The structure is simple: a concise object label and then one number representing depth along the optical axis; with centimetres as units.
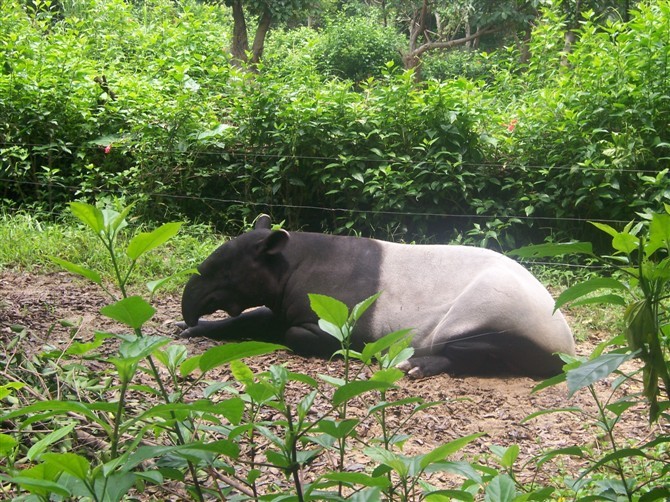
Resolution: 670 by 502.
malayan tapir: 432
